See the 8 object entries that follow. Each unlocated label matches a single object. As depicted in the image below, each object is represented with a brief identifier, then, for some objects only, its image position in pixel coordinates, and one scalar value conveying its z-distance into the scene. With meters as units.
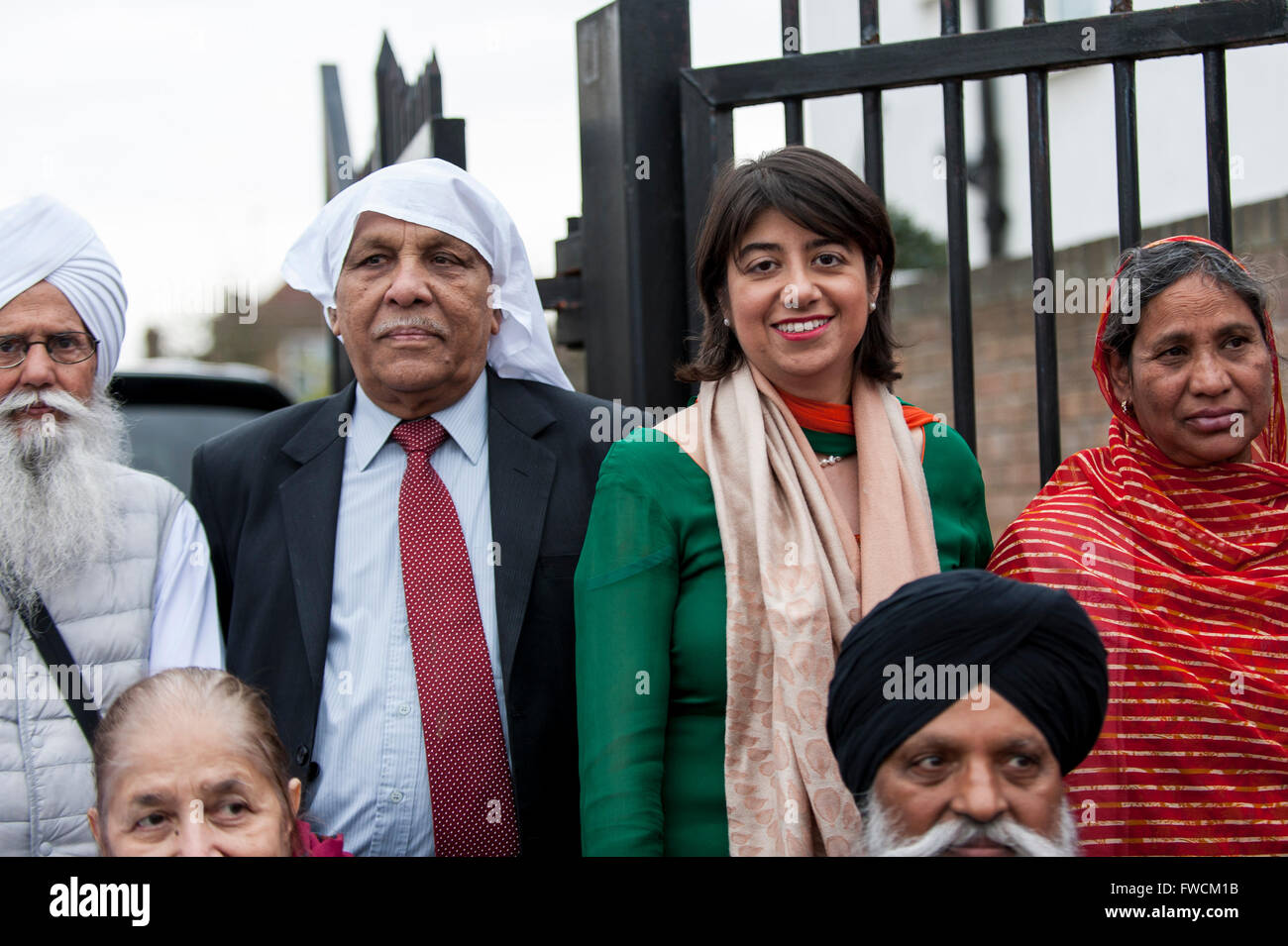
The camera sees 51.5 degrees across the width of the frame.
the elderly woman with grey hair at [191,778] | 2.24
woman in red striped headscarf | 2.53
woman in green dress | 2.38
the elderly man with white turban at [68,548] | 2.46
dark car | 5.22
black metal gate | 3.10
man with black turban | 2.09
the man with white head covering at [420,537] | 2.63
